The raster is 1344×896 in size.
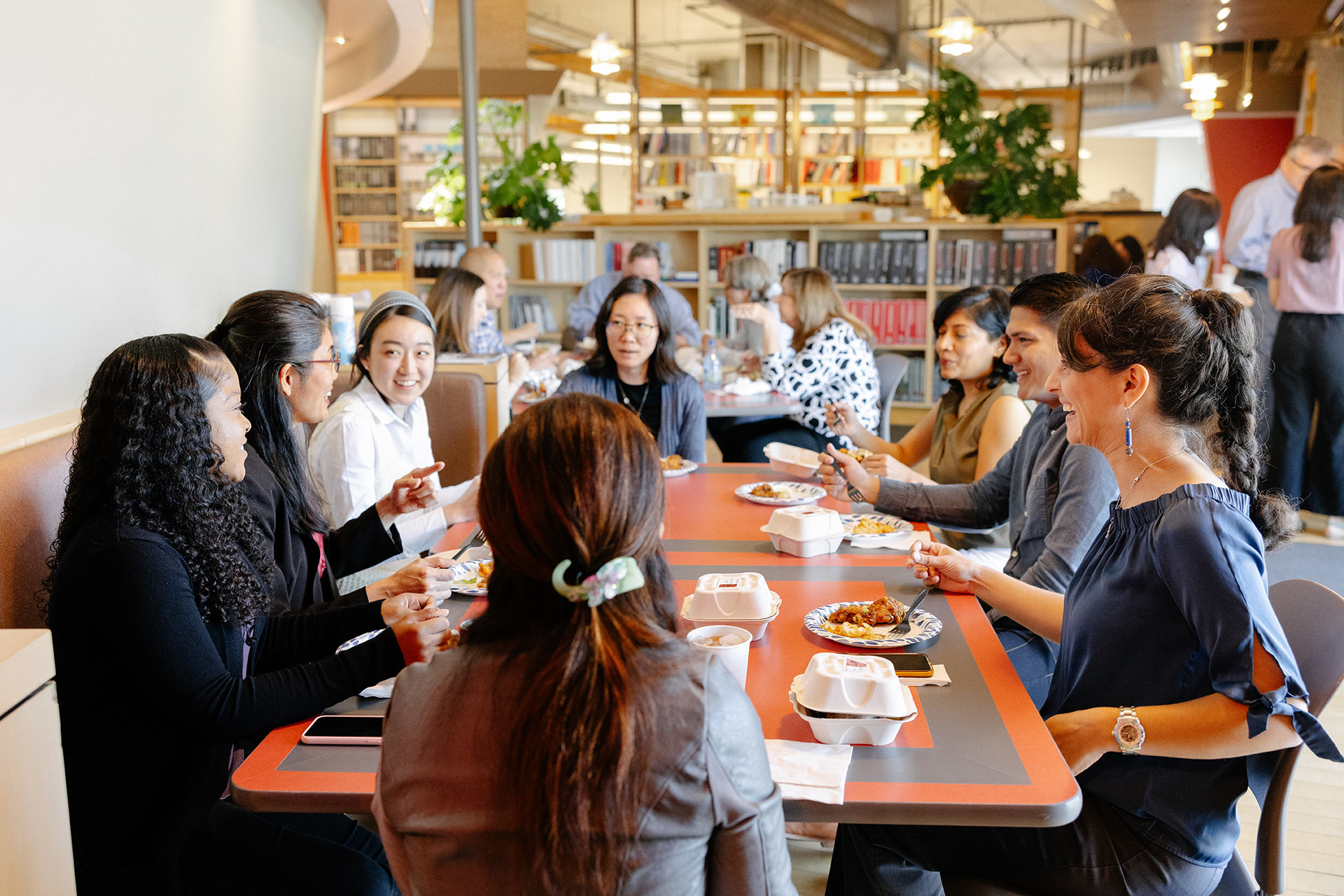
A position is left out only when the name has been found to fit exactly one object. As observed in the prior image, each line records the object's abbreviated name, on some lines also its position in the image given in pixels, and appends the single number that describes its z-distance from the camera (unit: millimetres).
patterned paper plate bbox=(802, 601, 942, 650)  1647
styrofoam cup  1408
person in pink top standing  4617
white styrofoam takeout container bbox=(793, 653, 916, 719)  1329
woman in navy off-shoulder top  1349
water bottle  5051
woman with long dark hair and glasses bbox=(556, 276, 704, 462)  3543
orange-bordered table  1197
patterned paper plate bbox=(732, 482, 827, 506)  2686
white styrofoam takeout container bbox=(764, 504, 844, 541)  2203
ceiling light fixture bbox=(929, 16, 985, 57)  8211
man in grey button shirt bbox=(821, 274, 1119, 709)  2020
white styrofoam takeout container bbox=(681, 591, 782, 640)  1699
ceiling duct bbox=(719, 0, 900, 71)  8234
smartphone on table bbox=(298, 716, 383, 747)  1365
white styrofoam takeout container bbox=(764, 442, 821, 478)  2992
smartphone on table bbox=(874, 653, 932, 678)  1537
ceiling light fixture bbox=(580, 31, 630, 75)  8156
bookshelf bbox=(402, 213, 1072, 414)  7352
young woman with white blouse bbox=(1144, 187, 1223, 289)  5223
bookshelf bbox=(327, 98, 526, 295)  10992
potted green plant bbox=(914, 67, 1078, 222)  7113
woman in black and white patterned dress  4516
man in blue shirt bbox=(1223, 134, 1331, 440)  5262
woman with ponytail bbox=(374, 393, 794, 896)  926
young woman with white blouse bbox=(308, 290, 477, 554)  2842
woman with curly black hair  1400
